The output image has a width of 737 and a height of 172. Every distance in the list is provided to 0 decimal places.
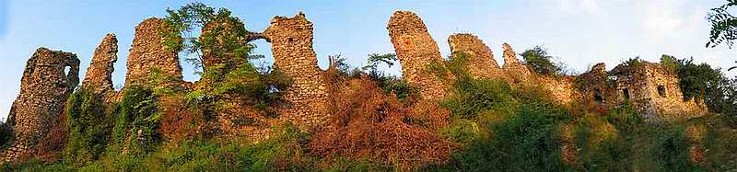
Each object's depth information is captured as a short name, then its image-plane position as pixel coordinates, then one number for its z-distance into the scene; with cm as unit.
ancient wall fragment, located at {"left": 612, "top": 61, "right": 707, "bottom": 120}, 2245
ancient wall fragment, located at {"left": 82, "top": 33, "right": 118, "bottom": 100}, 1983
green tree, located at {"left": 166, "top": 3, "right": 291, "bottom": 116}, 1836
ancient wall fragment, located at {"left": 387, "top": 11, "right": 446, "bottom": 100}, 2041
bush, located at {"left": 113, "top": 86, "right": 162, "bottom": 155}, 1794
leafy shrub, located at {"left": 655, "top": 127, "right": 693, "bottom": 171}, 1492
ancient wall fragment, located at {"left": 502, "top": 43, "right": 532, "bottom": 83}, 2247
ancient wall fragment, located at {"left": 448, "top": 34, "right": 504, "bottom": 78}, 2116
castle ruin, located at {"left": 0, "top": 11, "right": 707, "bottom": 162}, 1939
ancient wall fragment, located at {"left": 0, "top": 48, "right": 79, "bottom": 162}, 1922
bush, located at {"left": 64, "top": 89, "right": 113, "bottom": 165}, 1820
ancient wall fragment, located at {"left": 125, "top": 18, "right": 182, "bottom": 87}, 1951
